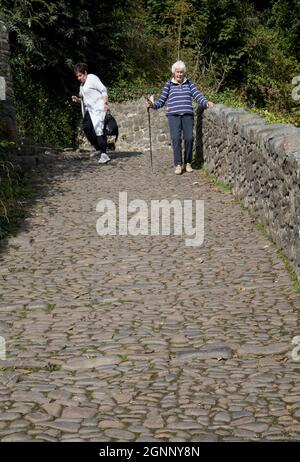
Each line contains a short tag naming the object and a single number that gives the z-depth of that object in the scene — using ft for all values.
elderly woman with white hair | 40.09
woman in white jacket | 43.68
